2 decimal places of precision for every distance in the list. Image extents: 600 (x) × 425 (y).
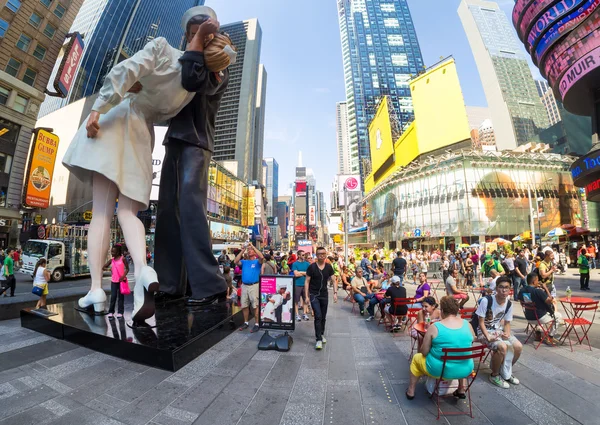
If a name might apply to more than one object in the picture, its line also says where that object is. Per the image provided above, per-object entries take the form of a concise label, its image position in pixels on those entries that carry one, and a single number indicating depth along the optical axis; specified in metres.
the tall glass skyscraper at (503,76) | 96.88
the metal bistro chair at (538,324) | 5.14
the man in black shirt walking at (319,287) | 5.16
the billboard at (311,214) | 96.14
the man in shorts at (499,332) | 3.59
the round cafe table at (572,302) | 5.04
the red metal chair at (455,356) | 2.87
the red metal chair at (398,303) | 6.44
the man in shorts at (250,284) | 6.19
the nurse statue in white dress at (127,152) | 3.76
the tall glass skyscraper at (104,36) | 61.72
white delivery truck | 13.92
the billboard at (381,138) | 65.25
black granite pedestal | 3.49
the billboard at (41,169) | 21.69
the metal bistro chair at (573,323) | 4.84
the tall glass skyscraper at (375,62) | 112.00
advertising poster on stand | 5.11
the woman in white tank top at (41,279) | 6.59
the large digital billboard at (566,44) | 18.05
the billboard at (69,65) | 23.33
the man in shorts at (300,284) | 7.77
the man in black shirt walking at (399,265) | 10.75
